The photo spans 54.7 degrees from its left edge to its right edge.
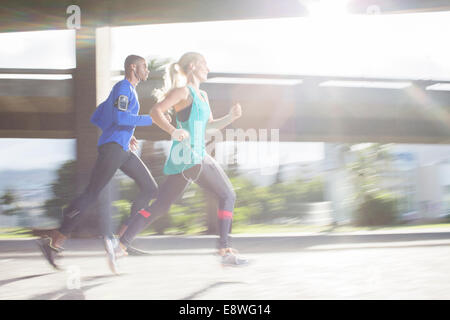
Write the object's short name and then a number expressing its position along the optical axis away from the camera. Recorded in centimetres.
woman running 361
